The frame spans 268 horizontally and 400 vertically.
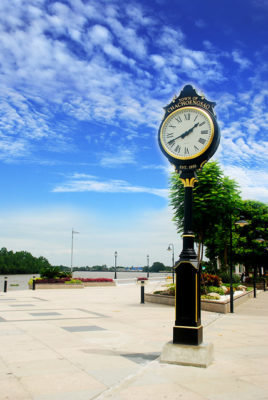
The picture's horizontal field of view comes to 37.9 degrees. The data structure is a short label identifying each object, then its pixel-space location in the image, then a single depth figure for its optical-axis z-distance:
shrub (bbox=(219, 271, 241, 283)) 33.19
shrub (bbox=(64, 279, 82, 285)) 38.88
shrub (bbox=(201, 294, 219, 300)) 20.64
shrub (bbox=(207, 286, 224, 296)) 23.26
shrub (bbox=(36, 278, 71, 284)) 37.77
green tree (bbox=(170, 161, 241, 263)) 22.03
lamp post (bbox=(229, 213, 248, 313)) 18.78
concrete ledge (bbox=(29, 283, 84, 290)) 36.75
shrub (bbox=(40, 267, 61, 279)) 39.12
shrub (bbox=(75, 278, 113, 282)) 44.13
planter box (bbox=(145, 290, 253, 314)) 18.80
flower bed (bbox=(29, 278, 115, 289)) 36.97
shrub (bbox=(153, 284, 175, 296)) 22.44
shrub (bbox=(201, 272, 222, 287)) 24.14
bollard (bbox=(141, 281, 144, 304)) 22.31
